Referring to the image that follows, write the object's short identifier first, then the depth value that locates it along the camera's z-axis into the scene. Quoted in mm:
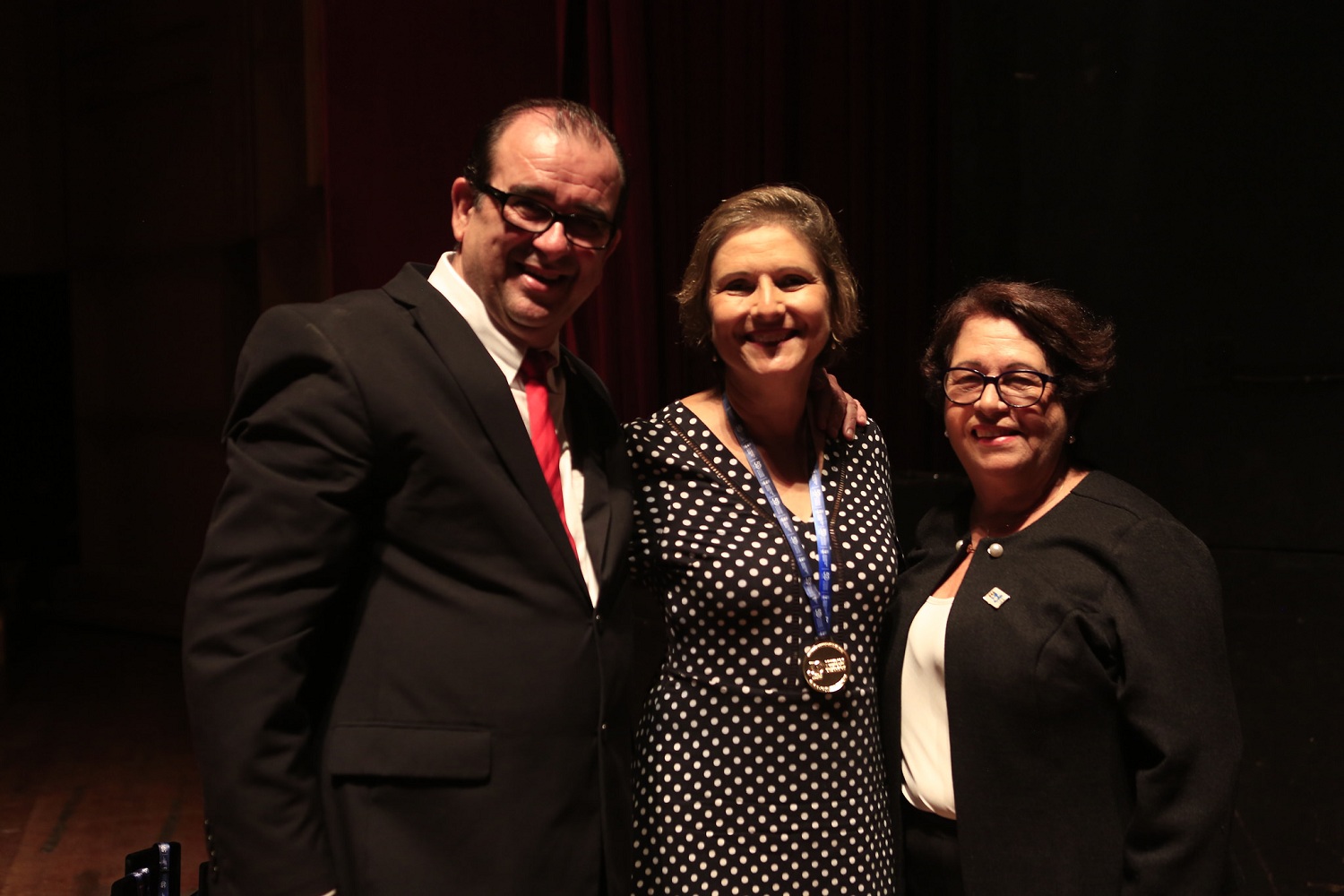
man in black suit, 1349
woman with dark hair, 1686
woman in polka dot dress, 1858
